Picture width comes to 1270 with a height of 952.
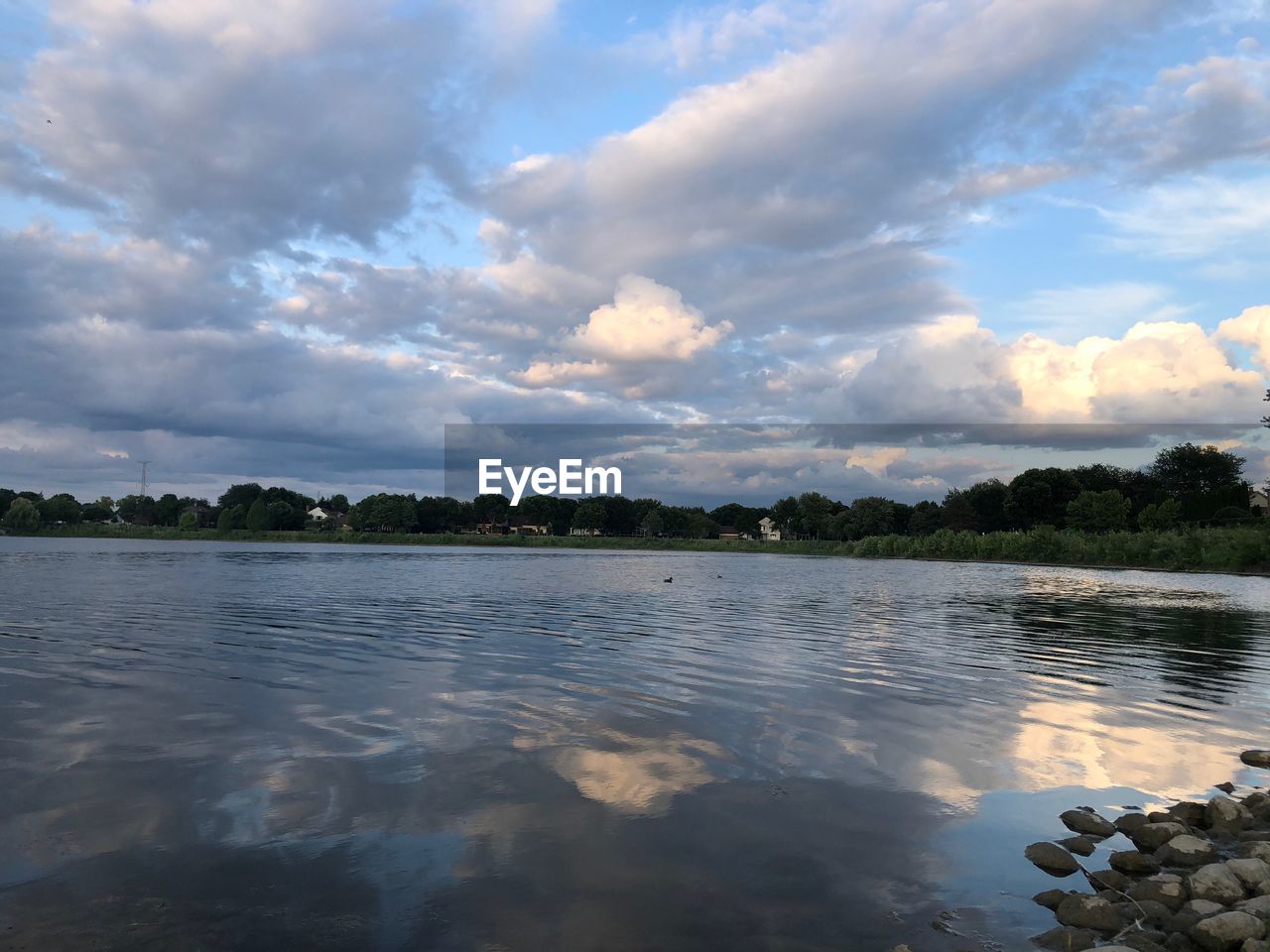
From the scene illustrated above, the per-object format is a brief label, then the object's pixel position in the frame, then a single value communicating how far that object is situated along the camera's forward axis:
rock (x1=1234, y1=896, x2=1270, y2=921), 7.02
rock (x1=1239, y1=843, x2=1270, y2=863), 8.35
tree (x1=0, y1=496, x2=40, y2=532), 180.00
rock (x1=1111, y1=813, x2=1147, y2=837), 9.80
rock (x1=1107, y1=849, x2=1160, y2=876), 8.62
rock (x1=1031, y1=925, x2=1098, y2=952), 7.10
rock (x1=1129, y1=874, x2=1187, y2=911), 7.71
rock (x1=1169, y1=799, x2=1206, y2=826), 10.08
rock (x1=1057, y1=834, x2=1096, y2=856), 9.38
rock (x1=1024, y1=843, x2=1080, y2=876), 8.85
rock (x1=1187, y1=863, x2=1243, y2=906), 7.53
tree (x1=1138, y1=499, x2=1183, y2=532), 125.62
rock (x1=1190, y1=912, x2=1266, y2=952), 6.68
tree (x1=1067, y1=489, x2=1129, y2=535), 139.38
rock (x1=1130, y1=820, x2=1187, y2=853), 9.30
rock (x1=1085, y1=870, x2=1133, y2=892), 8.28
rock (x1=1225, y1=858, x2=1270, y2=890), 7.77
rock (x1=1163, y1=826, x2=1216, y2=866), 8.69
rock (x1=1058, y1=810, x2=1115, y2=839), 9.91
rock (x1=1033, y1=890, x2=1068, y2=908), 8.00
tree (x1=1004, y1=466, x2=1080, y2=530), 159.75
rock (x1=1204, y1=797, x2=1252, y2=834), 9.76
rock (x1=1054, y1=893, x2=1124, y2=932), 7.41
